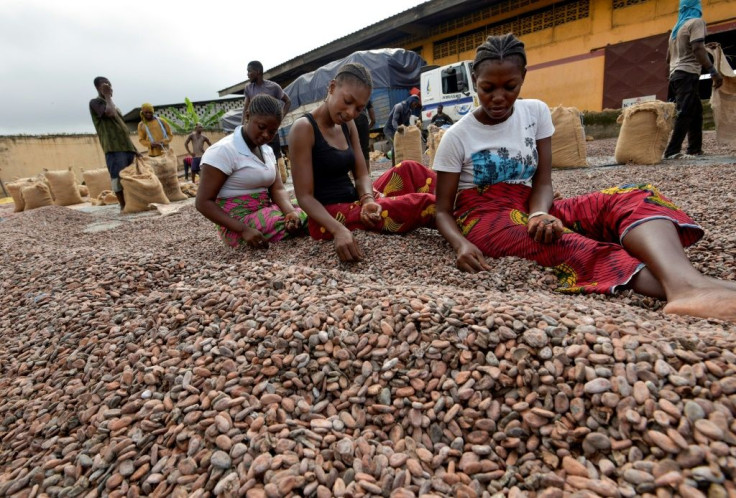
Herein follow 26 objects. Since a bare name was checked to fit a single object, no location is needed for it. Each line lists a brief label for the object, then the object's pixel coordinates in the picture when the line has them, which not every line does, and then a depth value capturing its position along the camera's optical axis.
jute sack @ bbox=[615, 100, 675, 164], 4.55
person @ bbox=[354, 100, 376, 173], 4.33
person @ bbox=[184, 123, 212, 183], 8.31
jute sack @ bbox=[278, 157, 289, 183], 6.20
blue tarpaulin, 10.91
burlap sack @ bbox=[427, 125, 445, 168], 5.72
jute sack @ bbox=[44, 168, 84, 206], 7.34
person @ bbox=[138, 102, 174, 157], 6.31
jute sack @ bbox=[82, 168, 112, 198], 7.93
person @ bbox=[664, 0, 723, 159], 4.34
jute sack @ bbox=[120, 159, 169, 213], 5.41
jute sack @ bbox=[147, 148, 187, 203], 6.27
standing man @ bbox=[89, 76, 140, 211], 4.95
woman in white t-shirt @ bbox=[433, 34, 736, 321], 1.31
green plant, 15.98
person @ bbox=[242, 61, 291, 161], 5.01
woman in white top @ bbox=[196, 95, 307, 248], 2.43
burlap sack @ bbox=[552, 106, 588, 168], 5.18
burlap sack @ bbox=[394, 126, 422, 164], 6.22
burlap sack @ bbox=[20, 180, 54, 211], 6.81
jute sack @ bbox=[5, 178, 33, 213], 7.08
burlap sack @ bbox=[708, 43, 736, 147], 4.61
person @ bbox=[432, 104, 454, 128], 8.40
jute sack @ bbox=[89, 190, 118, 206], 7.02
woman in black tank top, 2.10
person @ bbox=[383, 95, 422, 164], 7.23
